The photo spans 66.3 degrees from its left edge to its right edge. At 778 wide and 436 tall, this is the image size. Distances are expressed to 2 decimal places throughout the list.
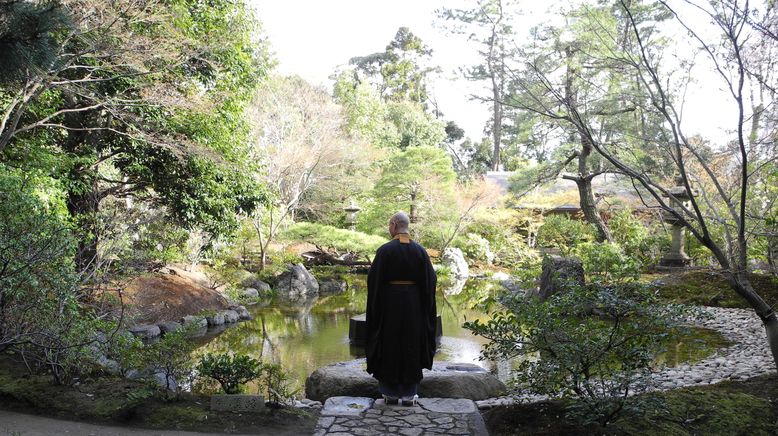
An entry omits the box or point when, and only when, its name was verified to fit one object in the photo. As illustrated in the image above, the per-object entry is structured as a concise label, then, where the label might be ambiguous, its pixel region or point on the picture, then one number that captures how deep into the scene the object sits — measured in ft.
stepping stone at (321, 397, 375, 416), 14.44
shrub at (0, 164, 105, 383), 13.97
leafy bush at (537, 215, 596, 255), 58.69
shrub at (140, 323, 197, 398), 14.49
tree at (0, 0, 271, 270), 24.73
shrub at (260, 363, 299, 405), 14.38
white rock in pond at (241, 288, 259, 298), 43.81
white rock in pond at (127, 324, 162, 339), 28.57
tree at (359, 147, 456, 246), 62.75
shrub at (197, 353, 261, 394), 14.48
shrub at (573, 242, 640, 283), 40.81
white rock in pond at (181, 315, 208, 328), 32.57
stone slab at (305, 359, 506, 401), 17.15
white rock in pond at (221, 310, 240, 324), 35.83
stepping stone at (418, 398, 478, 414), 14.53
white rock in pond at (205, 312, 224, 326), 34.42
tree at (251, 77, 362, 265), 64.08
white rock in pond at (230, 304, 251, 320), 37.22
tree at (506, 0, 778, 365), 12.67
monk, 15.19
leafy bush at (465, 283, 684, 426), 11.46
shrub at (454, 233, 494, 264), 64.75
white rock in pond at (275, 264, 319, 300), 47.60
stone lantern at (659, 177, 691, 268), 48.78
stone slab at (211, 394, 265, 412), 14.02
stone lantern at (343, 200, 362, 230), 66.17
